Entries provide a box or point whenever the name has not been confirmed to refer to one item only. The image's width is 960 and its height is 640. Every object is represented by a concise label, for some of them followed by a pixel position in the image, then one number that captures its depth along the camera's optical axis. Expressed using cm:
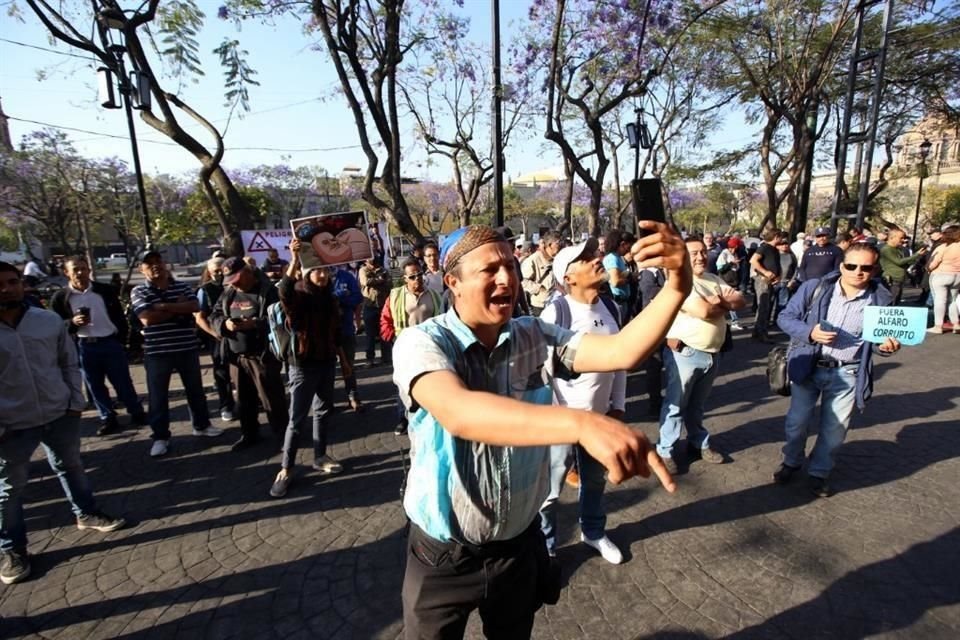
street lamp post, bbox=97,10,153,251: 912
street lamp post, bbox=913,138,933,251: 1860
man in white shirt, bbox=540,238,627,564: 309
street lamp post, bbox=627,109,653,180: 1204
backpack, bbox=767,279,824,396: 410
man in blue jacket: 354
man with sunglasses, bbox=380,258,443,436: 529
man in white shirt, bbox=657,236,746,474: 392
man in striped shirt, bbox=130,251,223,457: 492
